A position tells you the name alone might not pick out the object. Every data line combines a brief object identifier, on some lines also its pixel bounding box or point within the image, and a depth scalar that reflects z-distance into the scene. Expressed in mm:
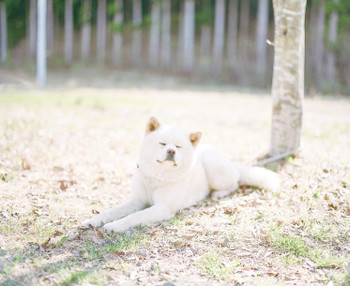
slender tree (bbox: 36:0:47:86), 16156
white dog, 4004
